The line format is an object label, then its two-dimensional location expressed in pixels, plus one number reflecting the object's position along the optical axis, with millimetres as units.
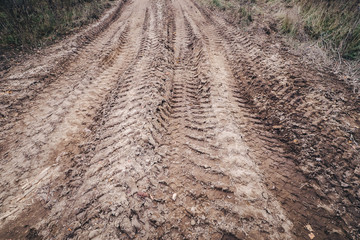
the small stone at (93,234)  1410
